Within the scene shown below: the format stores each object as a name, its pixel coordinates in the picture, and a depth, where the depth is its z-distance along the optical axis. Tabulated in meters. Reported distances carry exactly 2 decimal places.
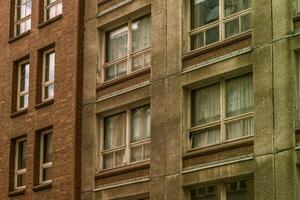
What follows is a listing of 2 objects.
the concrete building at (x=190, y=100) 24.09
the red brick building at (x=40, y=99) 31.67
